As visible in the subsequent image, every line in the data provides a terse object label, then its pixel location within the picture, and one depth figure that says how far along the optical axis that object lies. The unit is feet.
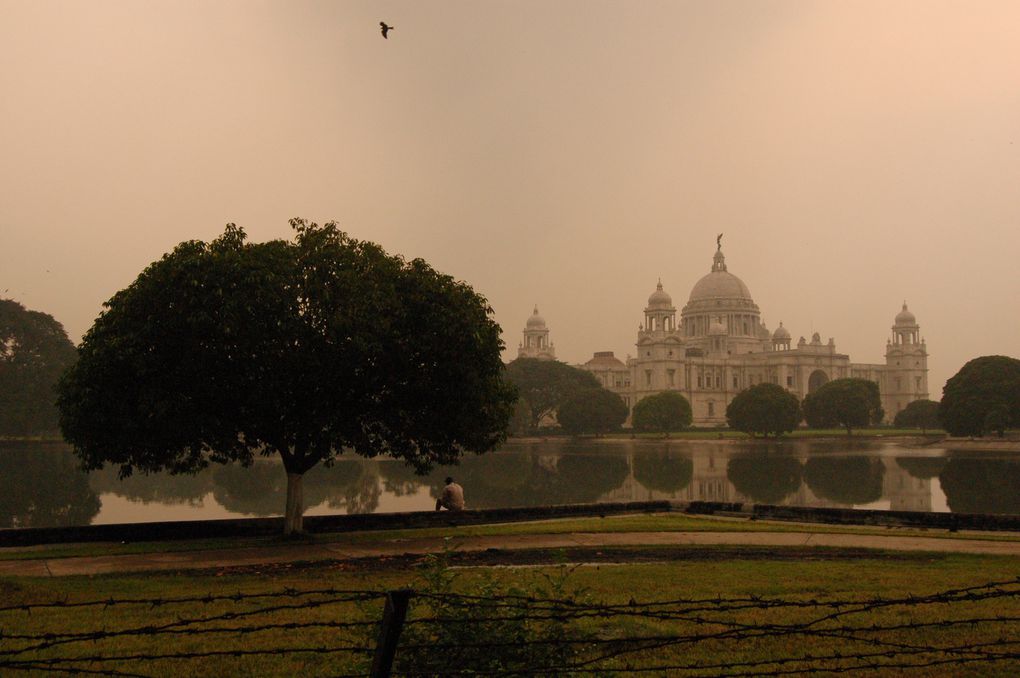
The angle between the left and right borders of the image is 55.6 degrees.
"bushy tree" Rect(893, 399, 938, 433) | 355.77
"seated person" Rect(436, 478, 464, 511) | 66.23
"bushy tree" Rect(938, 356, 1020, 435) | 246.27
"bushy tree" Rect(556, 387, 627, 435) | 316.60
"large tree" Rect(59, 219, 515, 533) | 58.44
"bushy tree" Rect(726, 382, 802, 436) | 288.71
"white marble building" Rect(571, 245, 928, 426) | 437.17
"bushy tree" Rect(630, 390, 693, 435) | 329.72
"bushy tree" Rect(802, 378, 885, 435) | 312.09
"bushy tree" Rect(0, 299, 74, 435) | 216.95
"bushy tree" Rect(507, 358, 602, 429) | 336.08
